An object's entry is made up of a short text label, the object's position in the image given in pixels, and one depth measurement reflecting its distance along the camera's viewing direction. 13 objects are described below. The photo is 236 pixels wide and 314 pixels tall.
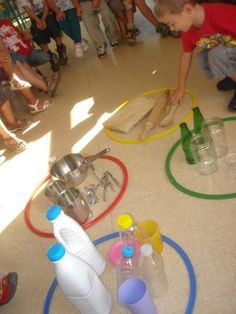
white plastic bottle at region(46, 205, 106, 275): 1.10
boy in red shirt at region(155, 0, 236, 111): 1.57
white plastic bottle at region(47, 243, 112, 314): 0.98
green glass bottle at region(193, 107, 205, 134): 1.63
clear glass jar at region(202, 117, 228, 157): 1.61
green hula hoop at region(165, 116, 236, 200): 1.36
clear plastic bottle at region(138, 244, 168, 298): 1.15
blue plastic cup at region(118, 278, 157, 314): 0.96
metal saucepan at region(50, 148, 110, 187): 1.73
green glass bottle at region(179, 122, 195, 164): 1.59
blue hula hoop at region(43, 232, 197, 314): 1.09
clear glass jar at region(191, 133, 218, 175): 1.52
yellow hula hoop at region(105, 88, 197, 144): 1.86
